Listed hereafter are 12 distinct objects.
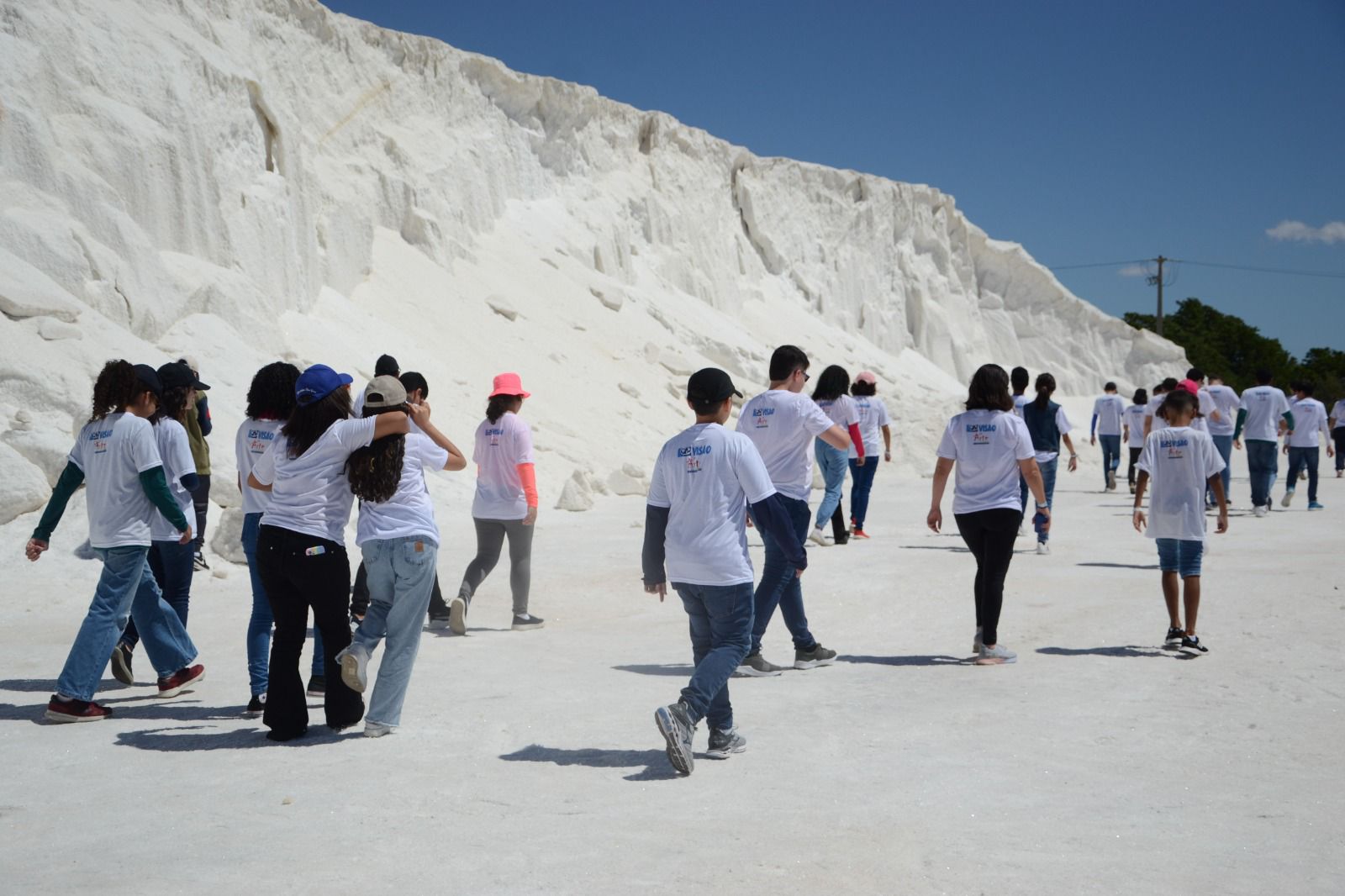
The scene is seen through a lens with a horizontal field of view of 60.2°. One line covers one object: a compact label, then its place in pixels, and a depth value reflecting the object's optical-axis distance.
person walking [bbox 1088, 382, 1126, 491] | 18.23
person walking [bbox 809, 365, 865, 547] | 11.63
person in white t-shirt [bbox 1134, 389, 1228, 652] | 6.93
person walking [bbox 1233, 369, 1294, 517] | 14.58
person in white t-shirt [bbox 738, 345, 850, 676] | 6.77
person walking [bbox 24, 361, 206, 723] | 5.54
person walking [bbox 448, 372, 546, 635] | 7.98
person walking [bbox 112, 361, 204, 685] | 6.17
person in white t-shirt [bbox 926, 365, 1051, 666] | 6.86
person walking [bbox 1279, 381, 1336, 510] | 15.32
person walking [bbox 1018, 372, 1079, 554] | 11.64
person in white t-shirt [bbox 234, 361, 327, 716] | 5.71
